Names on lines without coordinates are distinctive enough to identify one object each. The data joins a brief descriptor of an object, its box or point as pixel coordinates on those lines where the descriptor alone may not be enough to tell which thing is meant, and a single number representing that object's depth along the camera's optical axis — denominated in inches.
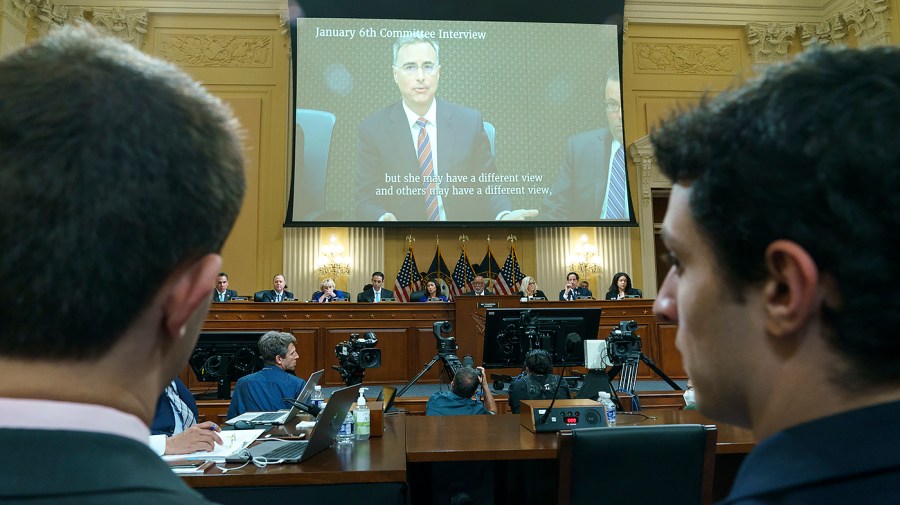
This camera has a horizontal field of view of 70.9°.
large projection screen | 449.1
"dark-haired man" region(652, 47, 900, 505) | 21.8
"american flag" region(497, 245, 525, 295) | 467.2
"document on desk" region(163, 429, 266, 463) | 97.8
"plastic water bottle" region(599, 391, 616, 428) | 128.5
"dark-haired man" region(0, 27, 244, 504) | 21.0
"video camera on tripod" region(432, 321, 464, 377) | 205.5
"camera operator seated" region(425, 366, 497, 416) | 161.3
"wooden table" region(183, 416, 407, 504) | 88.0
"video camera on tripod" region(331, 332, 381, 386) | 148.6
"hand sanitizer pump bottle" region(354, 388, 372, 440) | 117.0
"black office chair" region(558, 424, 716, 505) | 94.7
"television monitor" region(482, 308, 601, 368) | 213.8
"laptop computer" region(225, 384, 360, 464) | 96.1
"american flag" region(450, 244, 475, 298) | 466.6
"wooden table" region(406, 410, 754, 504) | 105.0
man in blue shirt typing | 163.0
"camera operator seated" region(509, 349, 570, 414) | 175.3
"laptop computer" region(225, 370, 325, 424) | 129.7
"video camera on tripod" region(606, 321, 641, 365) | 155.6
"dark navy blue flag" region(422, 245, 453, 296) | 468.7
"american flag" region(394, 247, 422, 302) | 459.8
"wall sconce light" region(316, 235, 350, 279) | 468.1
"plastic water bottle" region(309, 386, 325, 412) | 136.3
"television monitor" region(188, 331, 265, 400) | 219.0
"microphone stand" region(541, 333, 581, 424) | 132.1
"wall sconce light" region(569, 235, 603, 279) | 485.1
